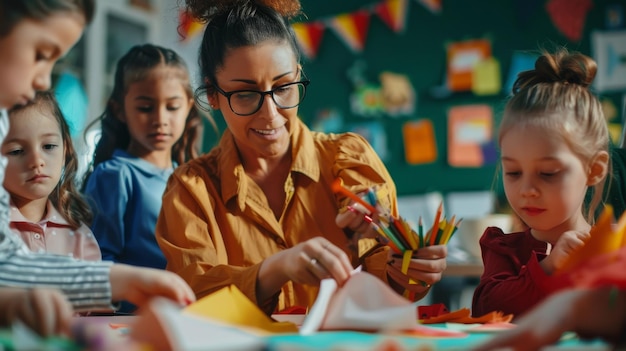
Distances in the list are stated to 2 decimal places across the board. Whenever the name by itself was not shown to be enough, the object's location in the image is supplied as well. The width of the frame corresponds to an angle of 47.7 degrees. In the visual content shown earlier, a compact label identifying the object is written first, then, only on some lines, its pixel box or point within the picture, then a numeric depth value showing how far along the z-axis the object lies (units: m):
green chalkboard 3.84
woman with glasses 1.23
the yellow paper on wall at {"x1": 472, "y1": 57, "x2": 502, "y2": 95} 3.89
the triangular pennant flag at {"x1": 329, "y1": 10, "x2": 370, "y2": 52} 4.16
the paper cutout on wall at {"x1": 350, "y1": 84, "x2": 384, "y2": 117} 4.14
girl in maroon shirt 1.04
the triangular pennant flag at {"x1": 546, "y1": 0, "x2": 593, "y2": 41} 3.70
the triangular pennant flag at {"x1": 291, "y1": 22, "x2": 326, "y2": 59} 4.27
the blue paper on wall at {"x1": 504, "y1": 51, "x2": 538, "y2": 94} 3.83
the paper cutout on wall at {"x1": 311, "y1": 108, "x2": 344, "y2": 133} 4.22
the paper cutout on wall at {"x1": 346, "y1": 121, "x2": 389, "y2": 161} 4.14
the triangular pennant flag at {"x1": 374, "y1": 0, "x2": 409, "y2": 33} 4.10
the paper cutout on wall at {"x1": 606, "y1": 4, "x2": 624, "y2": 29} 3.65
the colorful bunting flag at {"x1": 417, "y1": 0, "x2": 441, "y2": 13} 4.04
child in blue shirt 1.67
